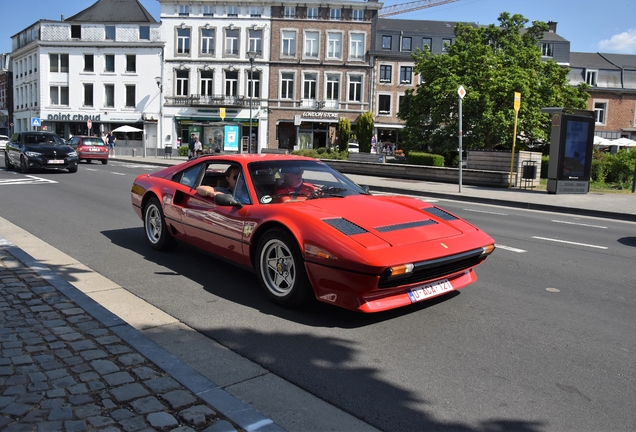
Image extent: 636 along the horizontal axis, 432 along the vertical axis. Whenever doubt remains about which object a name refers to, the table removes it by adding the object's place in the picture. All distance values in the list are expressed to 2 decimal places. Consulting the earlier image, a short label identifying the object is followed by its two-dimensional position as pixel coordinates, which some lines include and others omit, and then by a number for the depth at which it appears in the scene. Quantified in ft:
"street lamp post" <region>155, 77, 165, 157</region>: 182.65
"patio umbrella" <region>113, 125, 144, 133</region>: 175.73
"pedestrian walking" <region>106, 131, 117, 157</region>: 157.22
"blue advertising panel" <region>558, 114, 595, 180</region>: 61.00
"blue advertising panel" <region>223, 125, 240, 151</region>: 142.10
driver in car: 19.34
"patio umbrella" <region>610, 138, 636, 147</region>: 142.16
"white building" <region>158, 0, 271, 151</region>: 178.09
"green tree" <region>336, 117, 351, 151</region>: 122.42
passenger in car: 20.24
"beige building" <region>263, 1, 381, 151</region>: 175.20
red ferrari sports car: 14.88
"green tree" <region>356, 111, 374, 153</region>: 115.65
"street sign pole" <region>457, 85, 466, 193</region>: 56.39
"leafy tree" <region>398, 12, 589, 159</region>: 91.09
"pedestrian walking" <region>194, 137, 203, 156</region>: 128.88
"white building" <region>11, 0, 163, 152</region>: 184.85
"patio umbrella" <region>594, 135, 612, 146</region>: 129.78
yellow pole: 61.67
